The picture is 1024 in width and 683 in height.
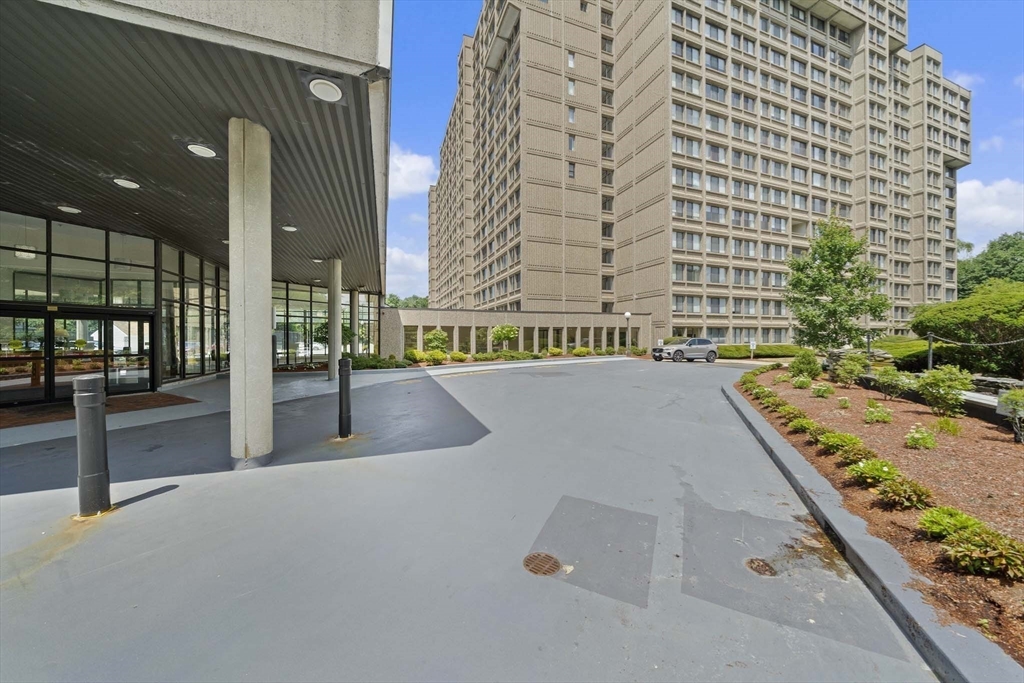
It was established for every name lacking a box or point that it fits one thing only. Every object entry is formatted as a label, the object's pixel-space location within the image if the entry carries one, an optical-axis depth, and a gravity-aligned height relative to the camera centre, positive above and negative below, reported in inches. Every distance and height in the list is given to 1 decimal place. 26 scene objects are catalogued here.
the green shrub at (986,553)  109.1 -59.7
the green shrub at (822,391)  392.8 -52.5
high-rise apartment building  1487.5 +760.5
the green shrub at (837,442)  206.7 -55.4
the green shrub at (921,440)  217.9 -55.3
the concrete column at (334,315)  651.5 +38.5
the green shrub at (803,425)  260.5 -57.9
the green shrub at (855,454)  196.4 -57.2
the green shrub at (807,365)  524.4 -36.1
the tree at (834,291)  563.2 +67.2
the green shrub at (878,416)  277.9 -53.9
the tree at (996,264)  2089.1 +406.2
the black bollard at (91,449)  166.6 -46.3
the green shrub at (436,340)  1071.0 -3.8
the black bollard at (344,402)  291.1 -46.2
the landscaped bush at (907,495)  155.2 -60.7
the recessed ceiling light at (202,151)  262.0 +124.8
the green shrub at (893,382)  340.4 -38.4
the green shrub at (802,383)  454.9 -50.8
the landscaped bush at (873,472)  167.2 -56.9
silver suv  1128.8 -36.6
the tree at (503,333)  1193.4 +16.2
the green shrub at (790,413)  297.3 -56.4
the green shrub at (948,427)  244.5 -54.6
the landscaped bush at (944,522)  124.3 -58.4
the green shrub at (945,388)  273.6 -34.9
